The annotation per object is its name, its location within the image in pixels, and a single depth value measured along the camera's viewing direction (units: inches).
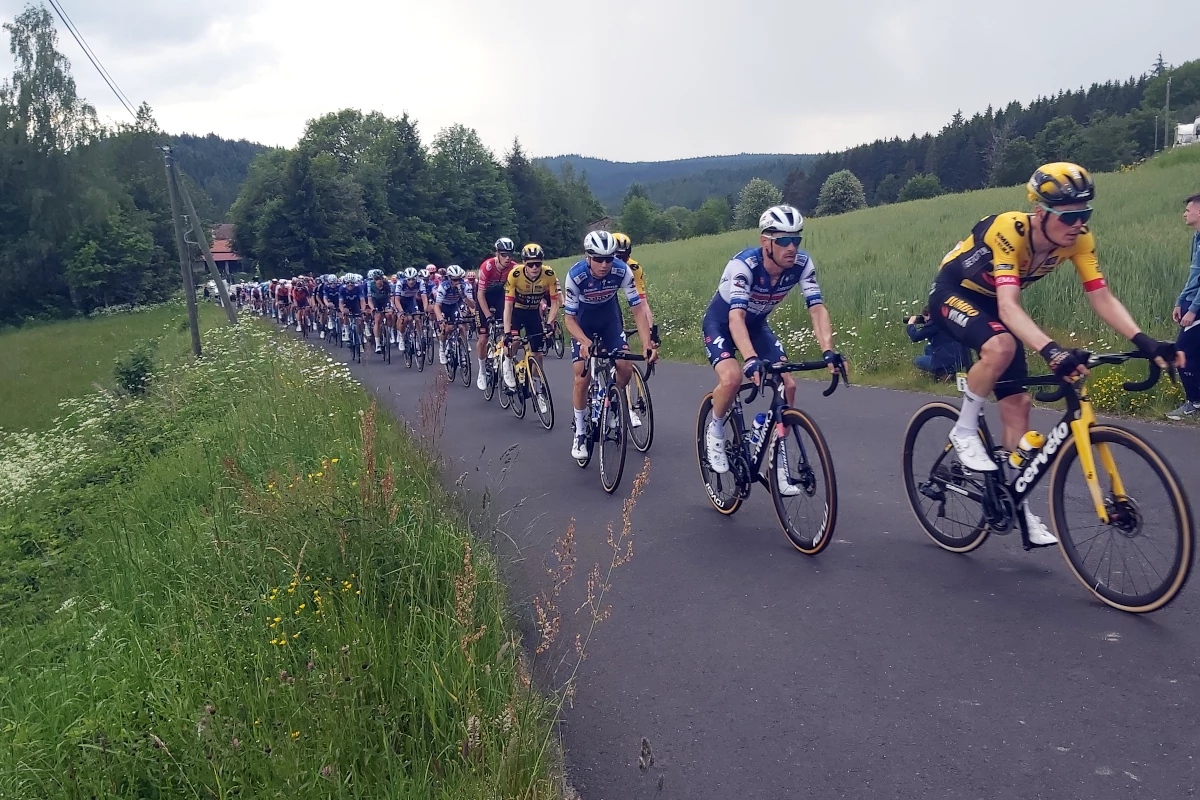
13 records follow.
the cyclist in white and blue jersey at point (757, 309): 217.9
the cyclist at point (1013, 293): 164.4
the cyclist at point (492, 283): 483.5
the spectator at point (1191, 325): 302.5
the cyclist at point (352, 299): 912.3
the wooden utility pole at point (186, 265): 754.2
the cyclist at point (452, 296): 630.5
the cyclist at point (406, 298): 735.1
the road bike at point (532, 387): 403.2
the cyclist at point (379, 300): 818.7
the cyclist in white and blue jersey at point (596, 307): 297.1
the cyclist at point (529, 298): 412.8
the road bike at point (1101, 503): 150.5
